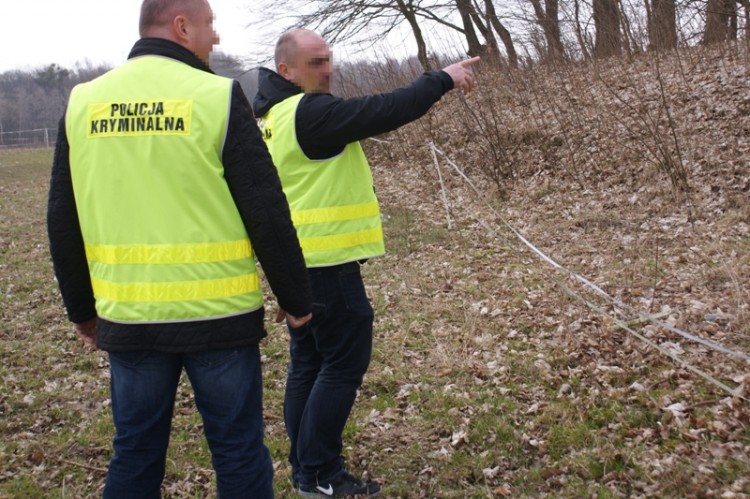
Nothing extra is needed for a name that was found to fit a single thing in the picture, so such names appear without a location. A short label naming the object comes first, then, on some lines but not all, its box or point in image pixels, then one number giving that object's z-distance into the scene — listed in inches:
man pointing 113.9
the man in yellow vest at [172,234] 85.0
